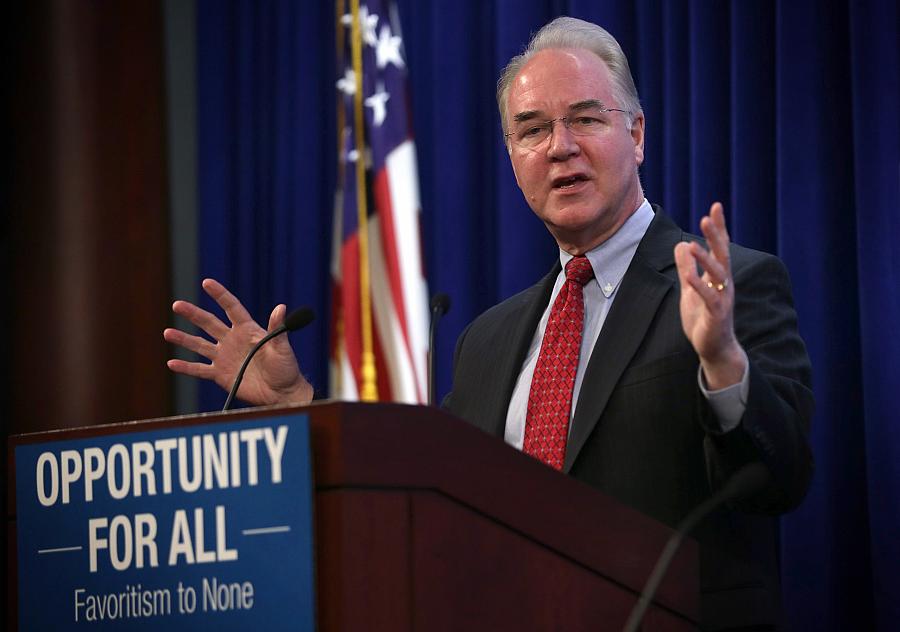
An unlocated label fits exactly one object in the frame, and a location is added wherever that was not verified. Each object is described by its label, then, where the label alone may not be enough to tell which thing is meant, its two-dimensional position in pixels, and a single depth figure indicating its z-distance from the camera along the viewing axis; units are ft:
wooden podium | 9.00
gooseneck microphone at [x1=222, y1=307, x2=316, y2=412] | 9.87
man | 9.63
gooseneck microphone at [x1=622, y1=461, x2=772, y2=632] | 9.08
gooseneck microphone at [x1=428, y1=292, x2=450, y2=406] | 10.53
